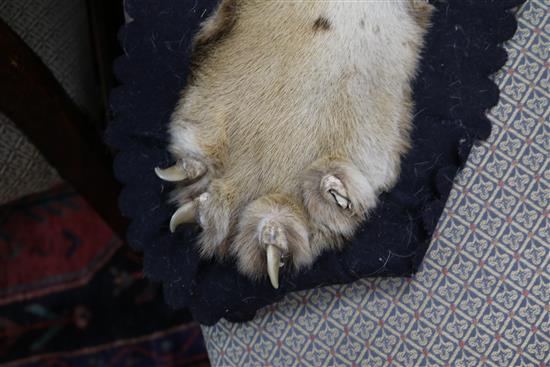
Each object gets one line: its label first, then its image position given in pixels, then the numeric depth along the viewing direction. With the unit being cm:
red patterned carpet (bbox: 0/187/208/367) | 105
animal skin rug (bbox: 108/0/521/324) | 71
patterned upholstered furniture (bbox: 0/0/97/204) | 84
